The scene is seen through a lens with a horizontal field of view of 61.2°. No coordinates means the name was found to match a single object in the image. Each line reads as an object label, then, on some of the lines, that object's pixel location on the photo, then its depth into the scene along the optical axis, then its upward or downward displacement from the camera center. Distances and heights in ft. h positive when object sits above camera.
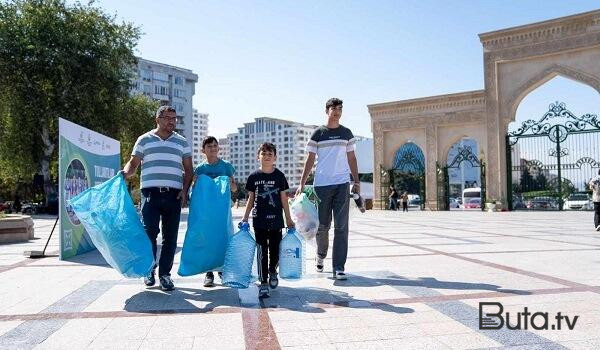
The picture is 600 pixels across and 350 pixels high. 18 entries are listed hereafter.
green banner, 23.29 +1.55
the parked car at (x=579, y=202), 78.45 -1.00
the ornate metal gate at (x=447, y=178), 78.93 +3.05
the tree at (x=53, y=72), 75.36 +19.42
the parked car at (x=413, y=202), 159.23 -1.49
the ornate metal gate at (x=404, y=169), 87.30 +4.96
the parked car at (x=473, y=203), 115.14 -1.45
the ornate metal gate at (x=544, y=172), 69.10 +3.47
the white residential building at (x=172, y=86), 278.87 +64.70
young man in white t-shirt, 17.16 +1.00
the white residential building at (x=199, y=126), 520.42 +77.38
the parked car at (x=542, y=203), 77.00 -1.07
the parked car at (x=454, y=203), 154.32 -1.99
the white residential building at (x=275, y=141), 515.50 +59.28
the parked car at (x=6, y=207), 90.74 -1.07
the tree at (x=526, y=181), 74.18 +2.25
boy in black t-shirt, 15.21 -0.25
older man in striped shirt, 15.80 +0.59
